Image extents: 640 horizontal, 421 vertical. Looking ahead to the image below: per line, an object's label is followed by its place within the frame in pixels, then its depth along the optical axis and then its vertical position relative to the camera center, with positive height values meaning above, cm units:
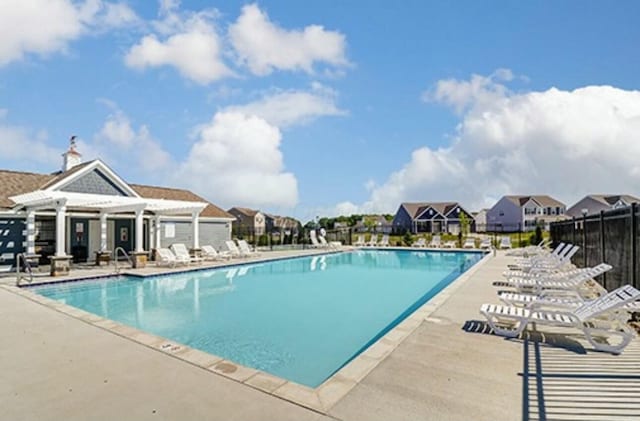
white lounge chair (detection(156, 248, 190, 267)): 1473 -150
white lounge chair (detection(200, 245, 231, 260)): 1727 -154
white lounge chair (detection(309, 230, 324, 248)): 2632 -143
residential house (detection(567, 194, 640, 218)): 4503 +231
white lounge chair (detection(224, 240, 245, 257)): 1825 -145
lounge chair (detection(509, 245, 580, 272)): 1000 -127
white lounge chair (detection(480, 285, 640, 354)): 452 -130
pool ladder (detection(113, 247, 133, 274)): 1297 -165
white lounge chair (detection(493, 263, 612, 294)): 735 -132
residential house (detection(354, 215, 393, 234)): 4044 -26
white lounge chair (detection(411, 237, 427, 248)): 2659 -166
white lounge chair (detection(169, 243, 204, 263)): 1516 -134
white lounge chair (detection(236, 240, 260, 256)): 1889 -137
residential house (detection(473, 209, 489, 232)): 5850 +59
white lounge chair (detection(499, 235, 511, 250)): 2356 -154
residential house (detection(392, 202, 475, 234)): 4825 +40
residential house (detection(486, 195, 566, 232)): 4903 +111
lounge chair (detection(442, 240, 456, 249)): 2529 -172
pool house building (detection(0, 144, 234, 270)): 1317 +26
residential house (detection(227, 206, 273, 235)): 6316 +73
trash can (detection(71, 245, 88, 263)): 1588 -134
